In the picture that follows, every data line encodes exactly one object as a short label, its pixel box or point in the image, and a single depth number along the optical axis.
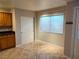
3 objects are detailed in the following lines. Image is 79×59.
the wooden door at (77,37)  2.24
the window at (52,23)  3.47
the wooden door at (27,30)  4.04
